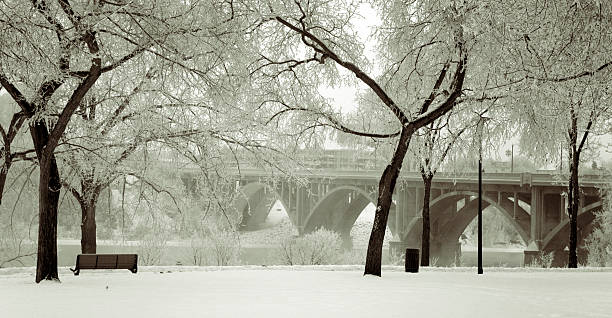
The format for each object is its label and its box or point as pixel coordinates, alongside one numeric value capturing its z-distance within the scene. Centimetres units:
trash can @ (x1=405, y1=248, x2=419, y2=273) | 1967
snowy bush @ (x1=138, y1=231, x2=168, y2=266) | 3266
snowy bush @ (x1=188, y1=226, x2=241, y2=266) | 3384
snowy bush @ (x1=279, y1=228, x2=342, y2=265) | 3428
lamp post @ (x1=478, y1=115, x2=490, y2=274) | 1836
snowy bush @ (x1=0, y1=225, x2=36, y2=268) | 2832
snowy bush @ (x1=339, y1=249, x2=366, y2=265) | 3785
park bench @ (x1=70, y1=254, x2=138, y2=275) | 1636
